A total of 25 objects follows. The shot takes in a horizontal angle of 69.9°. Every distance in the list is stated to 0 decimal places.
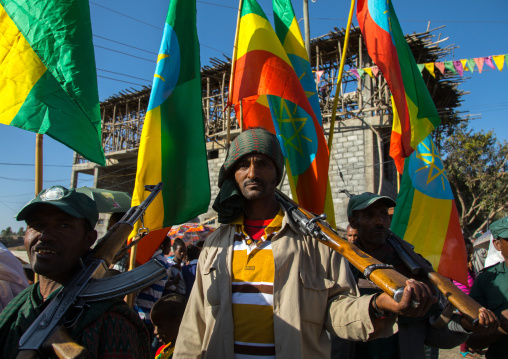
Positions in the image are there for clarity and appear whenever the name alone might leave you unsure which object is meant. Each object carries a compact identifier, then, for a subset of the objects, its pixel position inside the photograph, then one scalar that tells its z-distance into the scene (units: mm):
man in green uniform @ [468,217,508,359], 2299
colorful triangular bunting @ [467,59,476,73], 10117
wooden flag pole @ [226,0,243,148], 3538
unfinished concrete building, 12562
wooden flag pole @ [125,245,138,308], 2617
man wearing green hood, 1648
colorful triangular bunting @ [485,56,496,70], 9648
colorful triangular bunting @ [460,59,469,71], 10277
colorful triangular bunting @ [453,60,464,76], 10398
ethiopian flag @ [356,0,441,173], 3729
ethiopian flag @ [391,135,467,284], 3850
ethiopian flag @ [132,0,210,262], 3051
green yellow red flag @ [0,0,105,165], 2396
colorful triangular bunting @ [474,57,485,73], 9809
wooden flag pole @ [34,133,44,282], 2131
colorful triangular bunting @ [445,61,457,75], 10406
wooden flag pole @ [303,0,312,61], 5075
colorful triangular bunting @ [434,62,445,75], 10453
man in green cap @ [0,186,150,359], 1445
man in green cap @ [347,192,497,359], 2201
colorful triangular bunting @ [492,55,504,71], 8914
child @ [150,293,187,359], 2877
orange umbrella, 9234
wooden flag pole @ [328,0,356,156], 3562
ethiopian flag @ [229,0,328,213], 3537
